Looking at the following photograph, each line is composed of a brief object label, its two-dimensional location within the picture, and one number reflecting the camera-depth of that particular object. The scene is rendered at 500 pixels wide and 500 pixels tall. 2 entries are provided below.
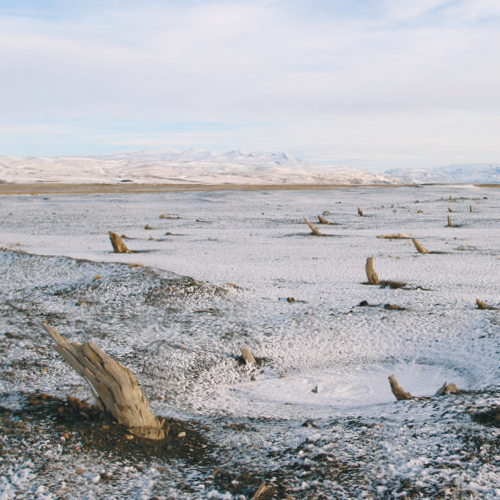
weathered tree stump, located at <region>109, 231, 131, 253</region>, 14.14
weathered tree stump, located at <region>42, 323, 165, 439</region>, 4.93
